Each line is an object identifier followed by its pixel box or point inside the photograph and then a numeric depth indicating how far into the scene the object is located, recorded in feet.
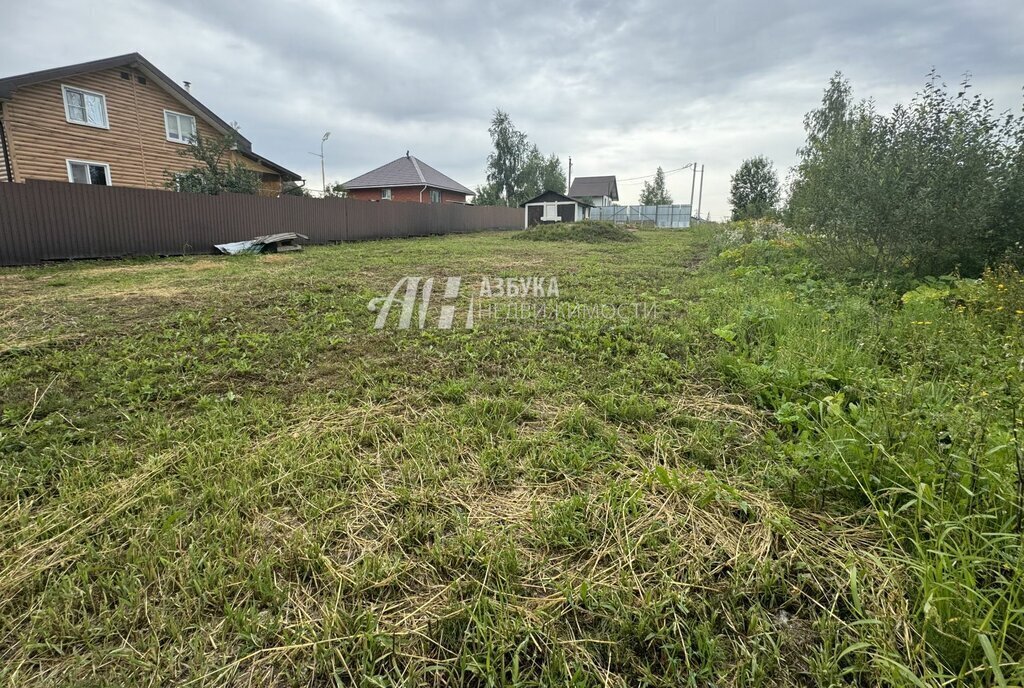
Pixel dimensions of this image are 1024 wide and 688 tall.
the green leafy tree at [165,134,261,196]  42.47
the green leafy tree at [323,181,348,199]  70.68
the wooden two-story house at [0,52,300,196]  38.47
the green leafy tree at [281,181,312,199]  57.00
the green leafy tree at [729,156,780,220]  90.07
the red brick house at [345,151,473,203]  89.40
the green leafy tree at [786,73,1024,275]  17.01
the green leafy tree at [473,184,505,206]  124.98
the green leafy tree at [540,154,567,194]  133.47
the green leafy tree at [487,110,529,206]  123.95
